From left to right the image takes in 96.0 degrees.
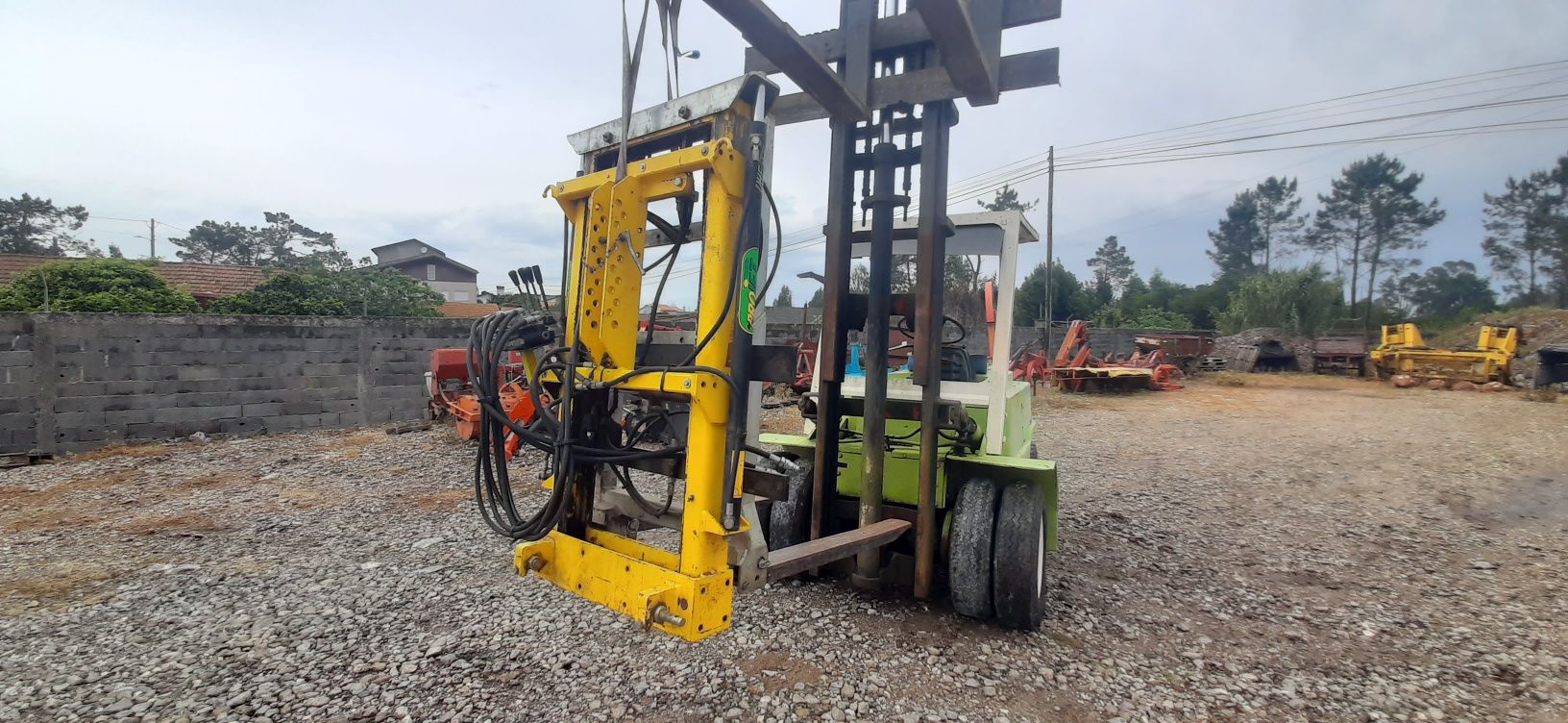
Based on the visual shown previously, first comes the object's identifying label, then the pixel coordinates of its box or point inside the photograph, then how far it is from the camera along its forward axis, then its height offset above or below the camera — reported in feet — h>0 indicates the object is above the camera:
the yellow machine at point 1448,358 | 58.59 +0.00
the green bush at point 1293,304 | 106.63 +7.76
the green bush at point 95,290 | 47.19 +2.68
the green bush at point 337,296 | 59.88 +3.52
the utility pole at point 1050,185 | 80.84 +18.97
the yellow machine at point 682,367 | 7.43 -0.16
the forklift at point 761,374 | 7.66 -0.39
